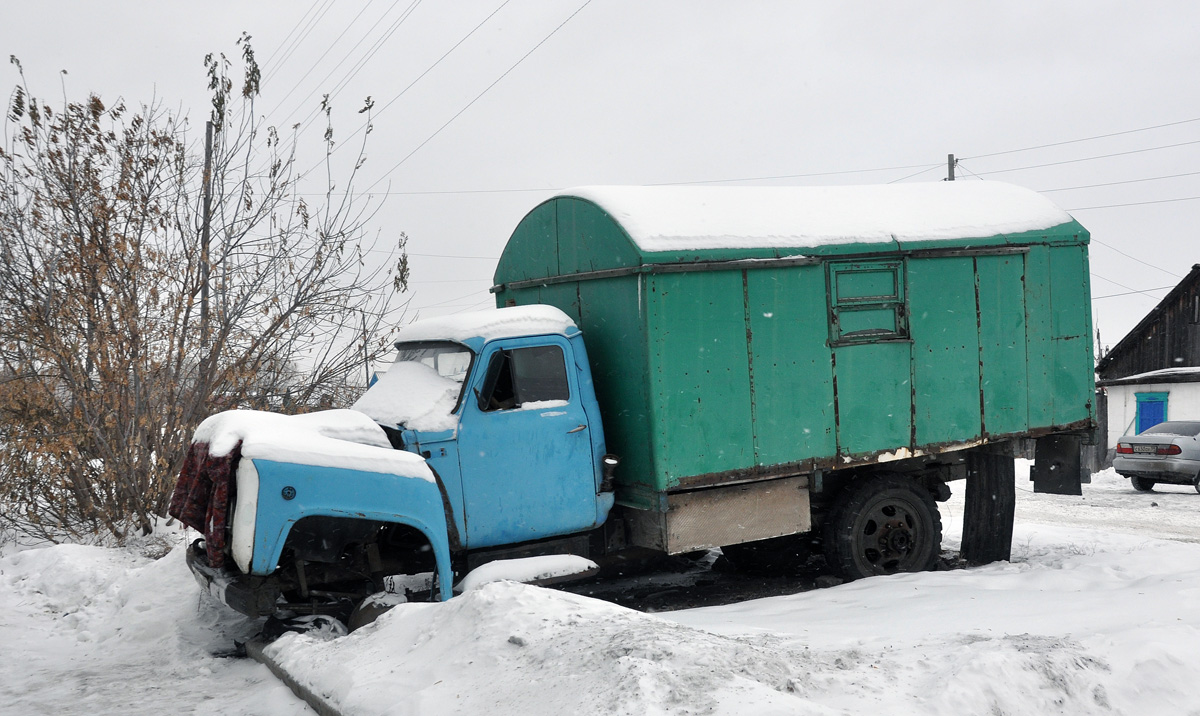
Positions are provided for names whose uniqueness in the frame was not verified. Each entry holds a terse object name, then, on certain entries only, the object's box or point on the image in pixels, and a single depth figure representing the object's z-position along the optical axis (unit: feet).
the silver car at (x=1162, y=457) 53.47
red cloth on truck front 18.02
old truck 19.19
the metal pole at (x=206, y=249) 30.50
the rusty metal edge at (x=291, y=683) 14.75
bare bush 28.68
